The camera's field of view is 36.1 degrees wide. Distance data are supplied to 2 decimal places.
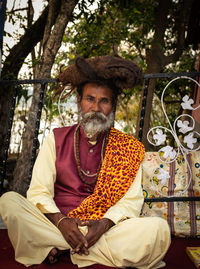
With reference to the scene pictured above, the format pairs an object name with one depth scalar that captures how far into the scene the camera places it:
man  2.15
